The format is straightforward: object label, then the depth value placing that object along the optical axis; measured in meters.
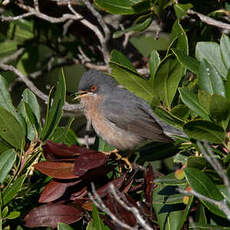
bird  9.88
